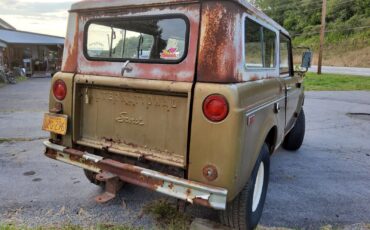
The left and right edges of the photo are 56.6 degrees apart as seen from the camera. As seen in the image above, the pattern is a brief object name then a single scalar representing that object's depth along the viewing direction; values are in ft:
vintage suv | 8.52
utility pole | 77.87
